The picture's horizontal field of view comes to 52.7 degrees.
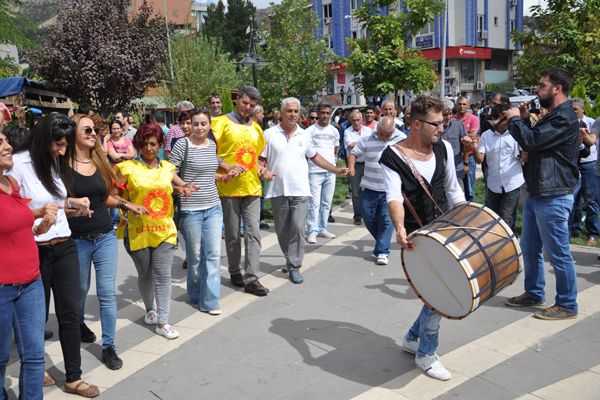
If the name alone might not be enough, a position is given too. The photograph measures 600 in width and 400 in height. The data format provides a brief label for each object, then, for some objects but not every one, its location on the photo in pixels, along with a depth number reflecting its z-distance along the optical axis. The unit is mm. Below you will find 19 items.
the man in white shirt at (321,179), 8812
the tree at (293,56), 32906
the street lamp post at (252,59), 17833
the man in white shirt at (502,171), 6812
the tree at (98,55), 22766
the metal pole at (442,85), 31189
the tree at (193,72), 36062
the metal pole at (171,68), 33922
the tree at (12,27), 15461
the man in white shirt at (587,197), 8055
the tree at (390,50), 12359
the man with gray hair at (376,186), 7367
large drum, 3762
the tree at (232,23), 58688
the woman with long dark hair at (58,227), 4047
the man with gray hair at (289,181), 6680
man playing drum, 4238
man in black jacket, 5078
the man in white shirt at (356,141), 9655
